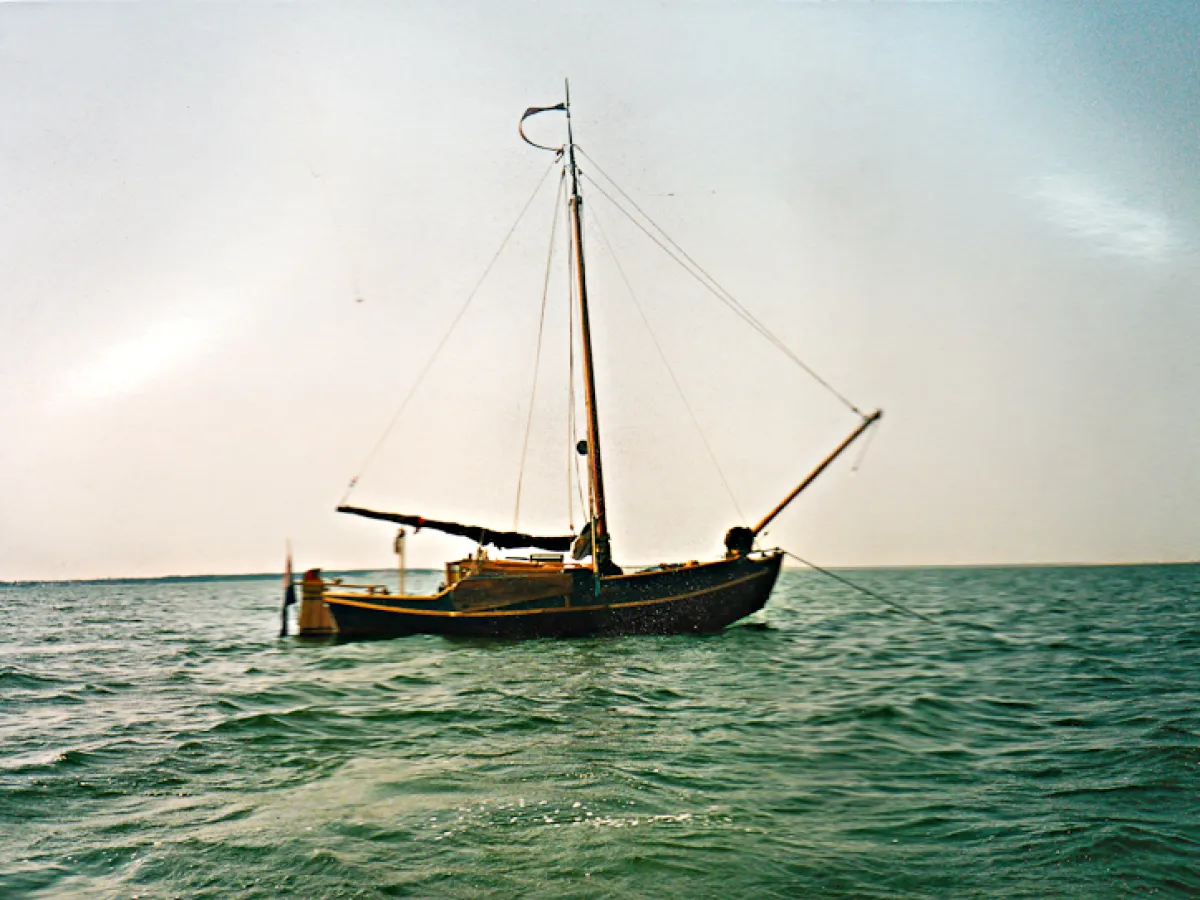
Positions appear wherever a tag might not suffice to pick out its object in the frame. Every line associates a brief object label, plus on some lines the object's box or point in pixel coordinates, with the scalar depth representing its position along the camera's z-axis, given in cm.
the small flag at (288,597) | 2894
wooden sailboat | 2334
